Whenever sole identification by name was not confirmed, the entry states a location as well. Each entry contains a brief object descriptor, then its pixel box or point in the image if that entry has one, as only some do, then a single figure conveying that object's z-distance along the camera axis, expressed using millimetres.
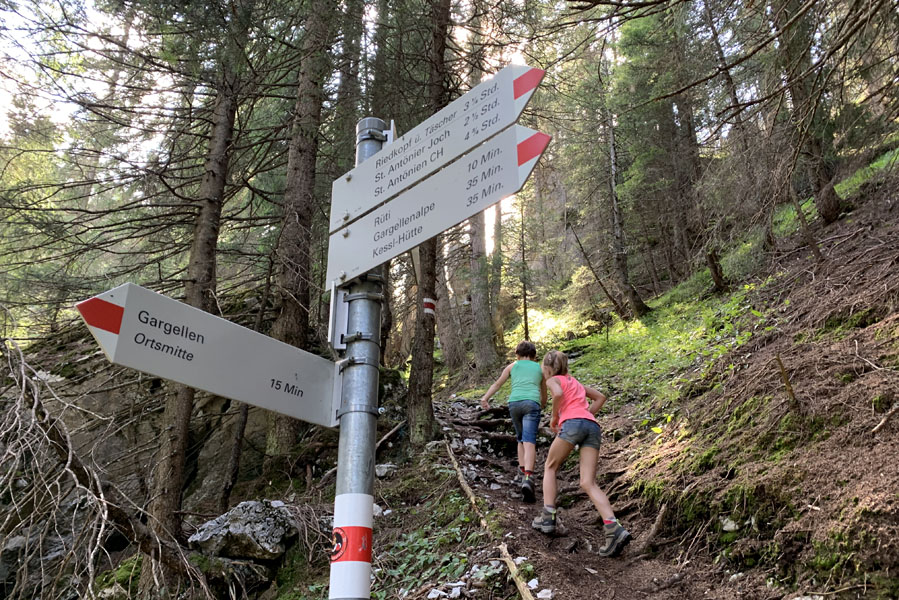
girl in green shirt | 6461
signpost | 1972
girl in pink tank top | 4727
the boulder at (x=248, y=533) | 5164
